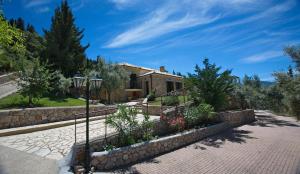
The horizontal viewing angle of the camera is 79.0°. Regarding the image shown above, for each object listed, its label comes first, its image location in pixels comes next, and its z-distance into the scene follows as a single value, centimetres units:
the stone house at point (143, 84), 2527
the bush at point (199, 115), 991
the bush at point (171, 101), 1437
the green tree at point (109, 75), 2089
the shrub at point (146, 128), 746
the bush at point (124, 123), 676
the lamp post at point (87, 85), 534
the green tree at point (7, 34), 778
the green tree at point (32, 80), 1166
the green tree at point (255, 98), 1716
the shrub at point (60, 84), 1712
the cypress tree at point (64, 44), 2031
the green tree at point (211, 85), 1190
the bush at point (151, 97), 2096
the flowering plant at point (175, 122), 899
